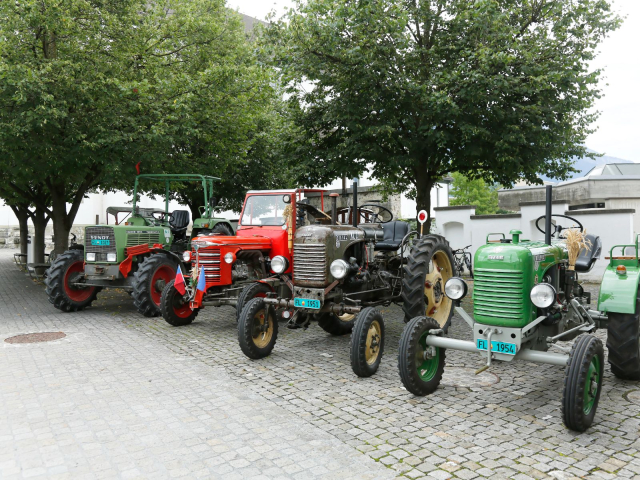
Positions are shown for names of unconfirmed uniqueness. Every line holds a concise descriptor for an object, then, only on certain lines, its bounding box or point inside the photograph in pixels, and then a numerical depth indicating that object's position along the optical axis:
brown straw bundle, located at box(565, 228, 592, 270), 5.07
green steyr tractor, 3.91
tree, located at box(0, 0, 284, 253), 9.86
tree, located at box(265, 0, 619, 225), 9.41
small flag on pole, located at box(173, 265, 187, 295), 7.47
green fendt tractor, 9.07
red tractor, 7.24
